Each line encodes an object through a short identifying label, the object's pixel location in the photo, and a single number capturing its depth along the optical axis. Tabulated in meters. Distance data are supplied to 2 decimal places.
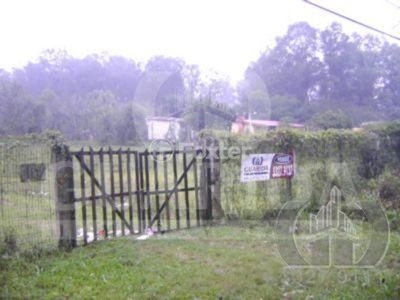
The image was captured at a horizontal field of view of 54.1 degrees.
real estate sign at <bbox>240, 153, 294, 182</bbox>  7.16
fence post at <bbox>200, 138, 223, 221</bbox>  6.83
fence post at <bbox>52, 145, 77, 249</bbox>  5.17
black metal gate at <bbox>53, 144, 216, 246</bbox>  5.42
